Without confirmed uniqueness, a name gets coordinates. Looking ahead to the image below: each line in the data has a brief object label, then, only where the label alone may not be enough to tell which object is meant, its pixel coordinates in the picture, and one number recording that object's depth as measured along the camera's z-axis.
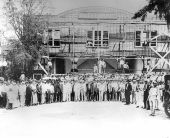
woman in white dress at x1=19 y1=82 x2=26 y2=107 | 21.78
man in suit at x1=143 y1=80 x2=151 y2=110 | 19.75
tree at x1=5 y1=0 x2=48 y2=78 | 30.83
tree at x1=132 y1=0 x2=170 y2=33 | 16.57
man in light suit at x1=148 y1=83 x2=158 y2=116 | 18.06
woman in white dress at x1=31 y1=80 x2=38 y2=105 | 22.75
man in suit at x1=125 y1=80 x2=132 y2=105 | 22.88
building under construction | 32.56
